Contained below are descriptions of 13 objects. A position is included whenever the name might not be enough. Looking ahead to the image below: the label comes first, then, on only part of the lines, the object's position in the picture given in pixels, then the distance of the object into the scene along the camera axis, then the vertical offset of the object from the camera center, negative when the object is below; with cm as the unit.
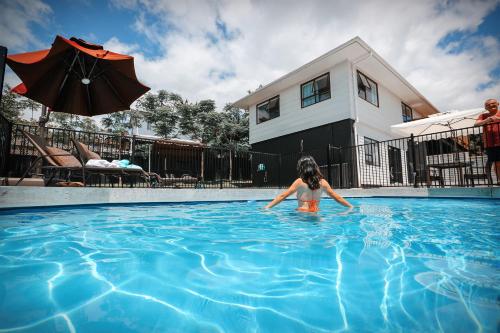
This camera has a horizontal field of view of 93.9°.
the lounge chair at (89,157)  582 +80
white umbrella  835 +230
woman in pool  397 -4
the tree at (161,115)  2339 +712
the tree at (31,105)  2072 +752
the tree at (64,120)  2592 +752
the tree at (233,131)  2144 +495
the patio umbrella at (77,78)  503 +275
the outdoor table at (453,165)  711 +57
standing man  619 +131
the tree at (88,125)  2725 +739
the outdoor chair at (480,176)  658 +30
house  1125 +456
